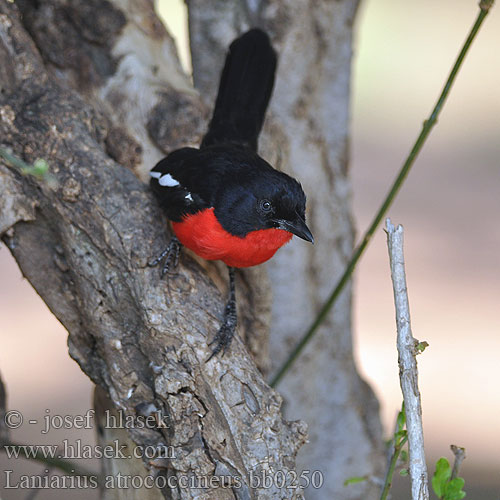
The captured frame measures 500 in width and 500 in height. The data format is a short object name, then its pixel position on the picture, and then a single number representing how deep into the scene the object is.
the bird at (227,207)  6.70
